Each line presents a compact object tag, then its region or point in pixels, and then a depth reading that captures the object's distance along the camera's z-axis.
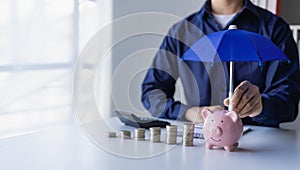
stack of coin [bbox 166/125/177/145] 1.59
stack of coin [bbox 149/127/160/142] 1.61
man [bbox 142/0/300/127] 1.98
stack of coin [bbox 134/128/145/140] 1.64
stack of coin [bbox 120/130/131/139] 1.65
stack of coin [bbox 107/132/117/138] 1.66
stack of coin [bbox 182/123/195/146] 1.59
